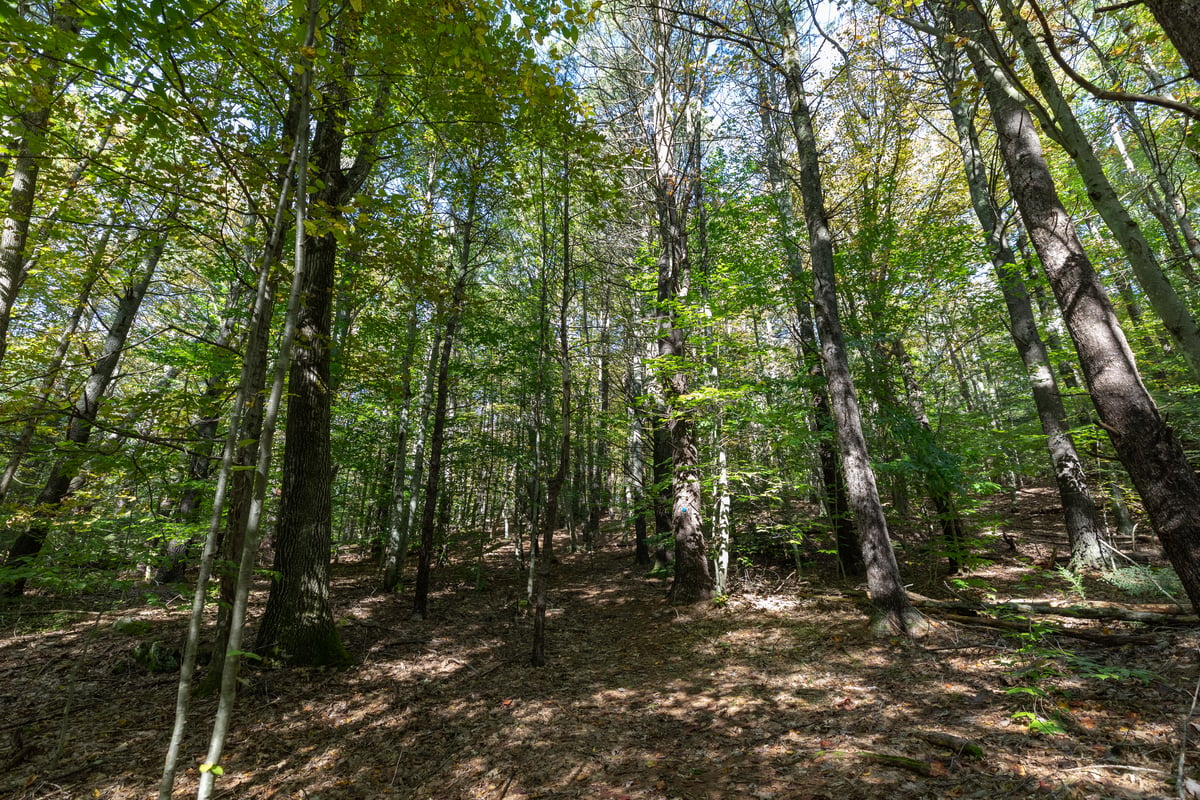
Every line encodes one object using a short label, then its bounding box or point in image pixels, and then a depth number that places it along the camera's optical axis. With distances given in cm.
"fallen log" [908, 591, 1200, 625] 463
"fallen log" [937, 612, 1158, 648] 440
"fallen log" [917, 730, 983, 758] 320
